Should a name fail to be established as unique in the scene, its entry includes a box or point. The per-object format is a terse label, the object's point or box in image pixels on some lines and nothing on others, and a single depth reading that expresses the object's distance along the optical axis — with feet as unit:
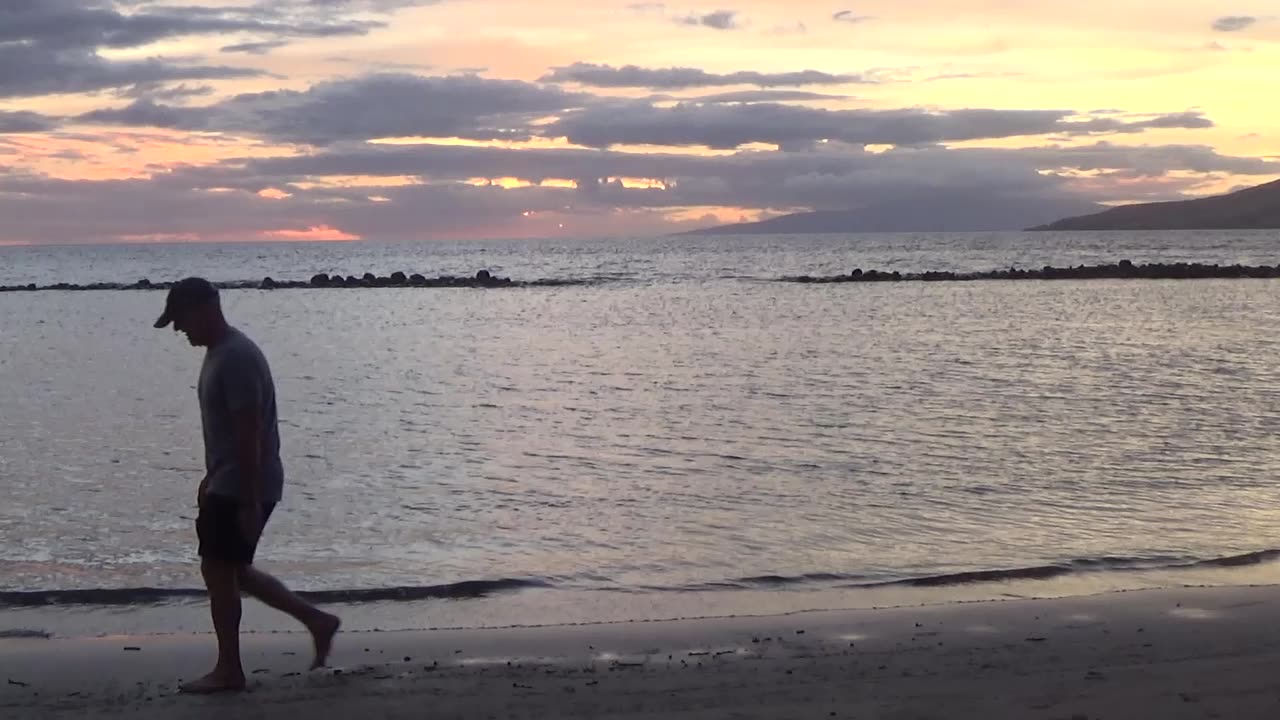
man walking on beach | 17.80
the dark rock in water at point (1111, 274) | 199.31
